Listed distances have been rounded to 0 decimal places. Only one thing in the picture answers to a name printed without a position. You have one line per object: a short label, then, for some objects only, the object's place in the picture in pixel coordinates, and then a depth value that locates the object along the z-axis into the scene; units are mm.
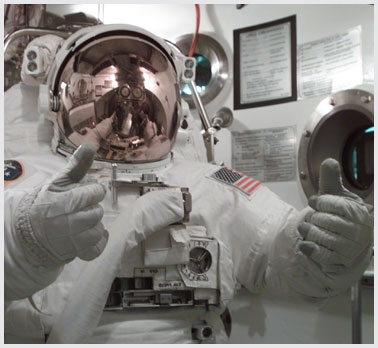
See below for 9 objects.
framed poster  1782
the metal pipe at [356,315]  1414
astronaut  918
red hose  1916
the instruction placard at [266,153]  1752
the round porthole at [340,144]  1637
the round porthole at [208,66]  1938
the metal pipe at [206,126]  1689
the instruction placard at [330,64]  1594
